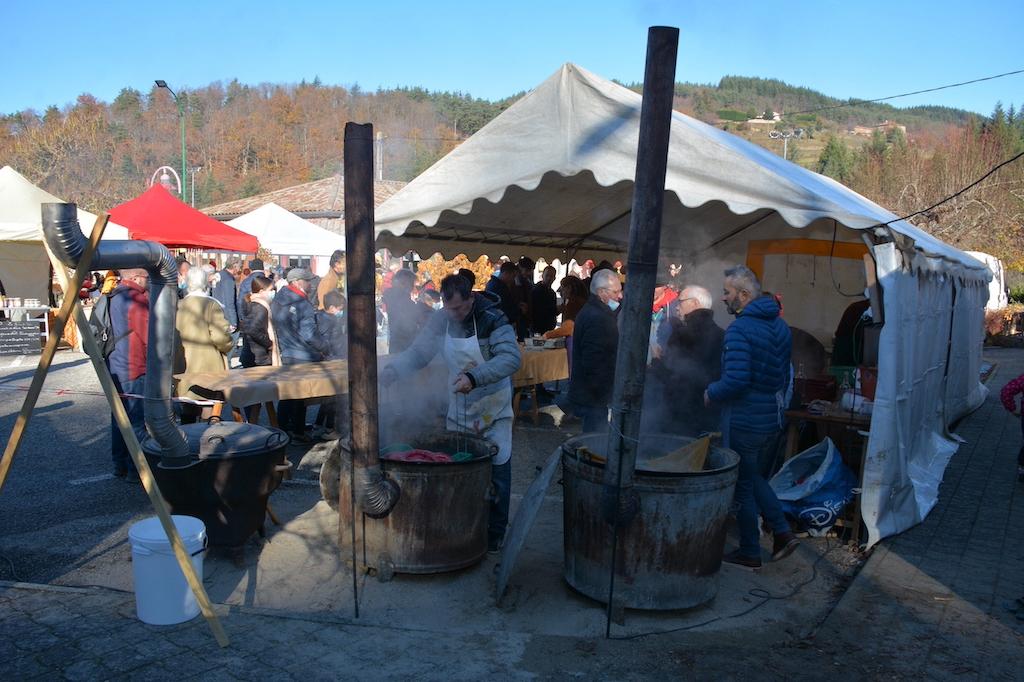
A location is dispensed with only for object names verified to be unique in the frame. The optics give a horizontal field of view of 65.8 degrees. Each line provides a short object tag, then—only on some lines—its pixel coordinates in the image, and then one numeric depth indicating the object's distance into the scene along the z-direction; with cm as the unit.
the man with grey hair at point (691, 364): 620
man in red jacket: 646
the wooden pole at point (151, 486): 371
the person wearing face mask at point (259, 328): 898
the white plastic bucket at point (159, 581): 397
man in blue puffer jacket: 493
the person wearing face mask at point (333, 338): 827
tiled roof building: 3015
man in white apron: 481
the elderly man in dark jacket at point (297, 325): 789
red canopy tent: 1220
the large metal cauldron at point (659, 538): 417
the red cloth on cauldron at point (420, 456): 474
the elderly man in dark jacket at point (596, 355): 616
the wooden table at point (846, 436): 580
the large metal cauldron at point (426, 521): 452
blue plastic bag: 579
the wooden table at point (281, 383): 603
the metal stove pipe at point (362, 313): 390
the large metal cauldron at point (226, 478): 473
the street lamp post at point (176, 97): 2358
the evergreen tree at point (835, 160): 6425
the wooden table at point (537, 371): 926
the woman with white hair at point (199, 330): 720
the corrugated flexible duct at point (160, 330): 386
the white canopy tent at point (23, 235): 1495
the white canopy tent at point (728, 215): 539
